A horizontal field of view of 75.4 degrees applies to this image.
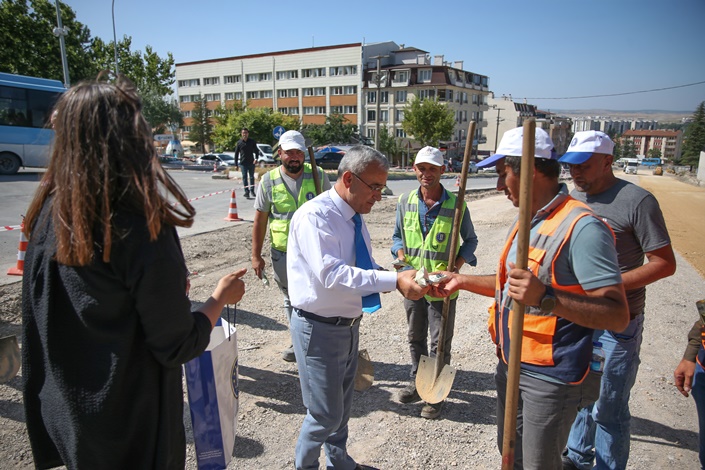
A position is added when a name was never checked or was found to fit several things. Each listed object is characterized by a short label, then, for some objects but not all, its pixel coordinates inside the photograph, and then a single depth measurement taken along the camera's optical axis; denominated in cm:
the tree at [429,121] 5268
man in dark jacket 1474
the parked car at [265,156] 3300
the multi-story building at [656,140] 18675
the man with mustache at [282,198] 432
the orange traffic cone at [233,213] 1109
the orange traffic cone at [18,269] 596
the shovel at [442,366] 354
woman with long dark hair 135
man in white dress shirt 241
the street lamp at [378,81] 2367
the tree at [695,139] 7581
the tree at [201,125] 6512
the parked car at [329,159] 3212
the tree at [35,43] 2970
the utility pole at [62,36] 1911
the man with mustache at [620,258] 266
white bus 1720
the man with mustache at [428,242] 380
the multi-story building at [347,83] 6744
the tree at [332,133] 5419
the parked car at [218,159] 3388
